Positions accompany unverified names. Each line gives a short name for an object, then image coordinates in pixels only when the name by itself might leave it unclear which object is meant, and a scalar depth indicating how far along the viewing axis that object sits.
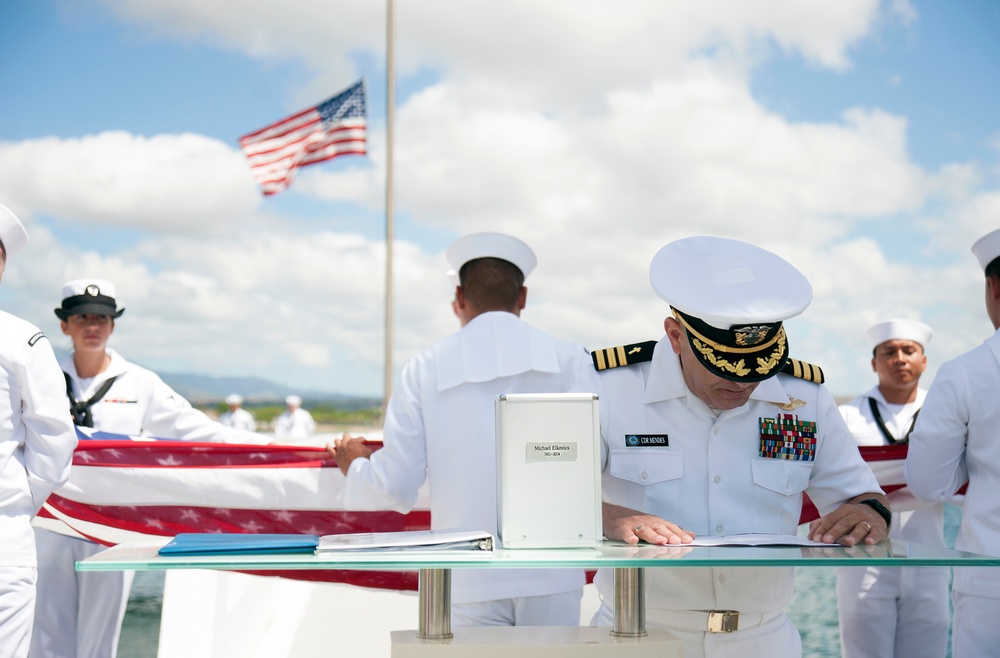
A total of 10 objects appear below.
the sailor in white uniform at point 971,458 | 2.93
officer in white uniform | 2.19
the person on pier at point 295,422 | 24.11
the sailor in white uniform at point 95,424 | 4.49
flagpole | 16.23
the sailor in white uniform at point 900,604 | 4.57
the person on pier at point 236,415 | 22.48
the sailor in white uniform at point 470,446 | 3.14
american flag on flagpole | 12.45
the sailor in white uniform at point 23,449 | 2.96
